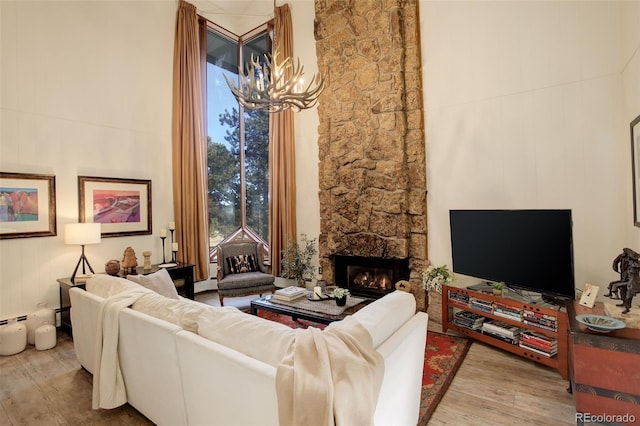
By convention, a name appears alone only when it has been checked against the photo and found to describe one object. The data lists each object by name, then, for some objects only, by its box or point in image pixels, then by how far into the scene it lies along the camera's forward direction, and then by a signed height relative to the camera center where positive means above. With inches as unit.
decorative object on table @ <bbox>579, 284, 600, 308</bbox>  92.8 -25.7
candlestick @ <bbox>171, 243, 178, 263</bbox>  185.6 -19.8
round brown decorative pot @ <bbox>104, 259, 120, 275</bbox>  158.2 -22.9
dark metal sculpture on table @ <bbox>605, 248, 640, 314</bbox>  82.0 -18.5
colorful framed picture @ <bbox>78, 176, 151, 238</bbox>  163.2 +8.3
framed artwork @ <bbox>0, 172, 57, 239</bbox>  137.6 +7.5
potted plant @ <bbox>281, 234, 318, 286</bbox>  203.0 -28.6
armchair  175.6 -32.0
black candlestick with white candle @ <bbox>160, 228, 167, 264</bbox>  185.3 -10.0
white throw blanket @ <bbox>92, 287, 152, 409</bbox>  84.1 -36.4
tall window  221.8 +46.1
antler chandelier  118.7 +45.9
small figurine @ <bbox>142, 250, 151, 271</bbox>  175.3 -21.4
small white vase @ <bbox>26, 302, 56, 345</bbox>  136.6 -41.0
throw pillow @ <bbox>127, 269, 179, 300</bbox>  115.8 -23.1
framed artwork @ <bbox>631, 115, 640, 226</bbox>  100.0 +12.2
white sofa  55.3 -27.5
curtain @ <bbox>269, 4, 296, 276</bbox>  212.7 +29.2
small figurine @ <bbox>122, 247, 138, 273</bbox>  164.4 -20.9
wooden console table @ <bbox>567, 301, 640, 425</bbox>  72.4 -37.9
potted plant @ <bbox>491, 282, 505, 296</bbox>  123.5 -30.0
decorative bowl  75.5 -27.8
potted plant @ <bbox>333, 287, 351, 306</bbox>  127.5 -32.4
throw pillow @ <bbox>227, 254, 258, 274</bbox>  190.2 -27.7
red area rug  90.6 -52.7
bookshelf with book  104.3 -42.3
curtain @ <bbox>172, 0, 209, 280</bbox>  198.4 +45.5
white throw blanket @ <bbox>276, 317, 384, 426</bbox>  45.7 -24.5
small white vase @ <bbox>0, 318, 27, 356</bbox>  126.4 -44.9
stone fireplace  168.4 +42.7
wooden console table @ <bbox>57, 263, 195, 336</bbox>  148.1 -33.3
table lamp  145.2 -6.1
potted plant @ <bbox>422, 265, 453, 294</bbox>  143.8 -29.8
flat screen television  107.9 -14.8
